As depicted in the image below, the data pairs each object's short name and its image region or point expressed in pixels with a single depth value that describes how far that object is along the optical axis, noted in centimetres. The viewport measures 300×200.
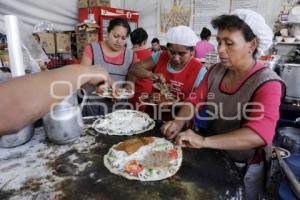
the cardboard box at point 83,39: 500
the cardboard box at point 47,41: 462
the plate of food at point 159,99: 201
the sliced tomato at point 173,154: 125
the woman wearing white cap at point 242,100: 127
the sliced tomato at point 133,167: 112
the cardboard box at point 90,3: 526
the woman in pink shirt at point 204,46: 476
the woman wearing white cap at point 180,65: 200
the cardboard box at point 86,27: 498
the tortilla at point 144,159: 112
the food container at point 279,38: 437
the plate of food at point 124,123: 158
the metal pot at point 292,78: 363
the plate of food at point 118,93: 211
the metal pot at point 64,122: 128
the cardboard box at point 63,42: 491
